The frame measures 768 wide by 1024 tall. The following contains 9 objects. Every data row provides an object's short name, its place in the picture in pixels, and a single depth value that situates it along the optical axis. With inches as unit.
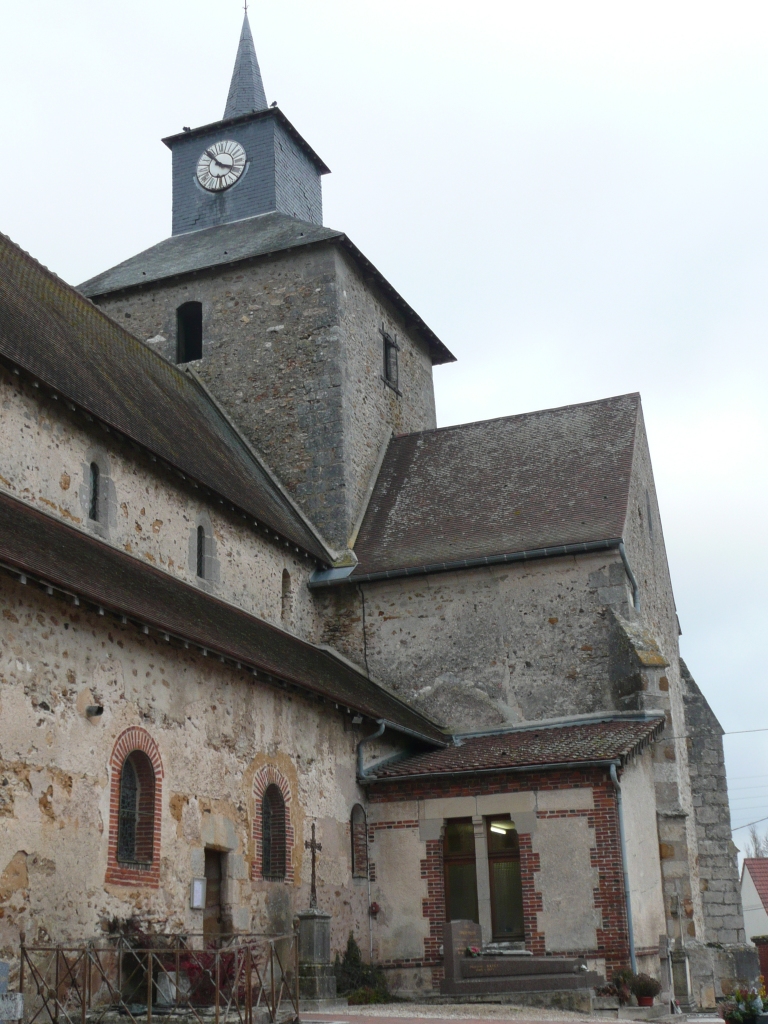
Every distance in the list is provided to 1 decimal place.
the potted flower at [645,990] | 560.7
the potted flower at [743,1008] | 653.9
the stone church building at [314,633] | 467.8
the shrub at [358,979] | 597.3
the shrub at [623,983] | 567.2
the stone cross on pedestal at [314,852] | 581.0
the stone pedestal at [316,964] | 533.6
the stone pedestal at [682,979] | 656.9
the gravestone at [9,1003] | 355.6
